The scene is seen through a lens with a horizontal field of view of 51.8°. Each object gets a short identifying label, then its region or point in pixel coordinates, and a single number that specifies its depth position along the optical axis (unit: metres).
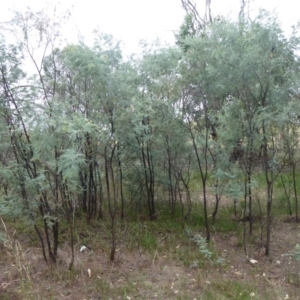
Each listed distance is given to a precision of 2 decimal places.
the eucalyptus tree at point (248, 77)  3.32
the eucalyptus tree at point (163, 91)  3.89
